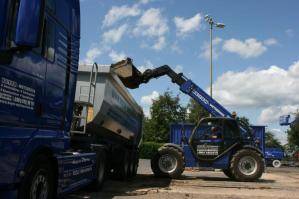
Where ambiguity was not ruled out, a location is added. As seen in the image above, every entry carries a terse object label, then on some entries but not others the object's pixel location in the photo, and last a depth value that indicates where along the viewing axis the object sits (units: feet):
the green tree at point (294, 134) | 125.64
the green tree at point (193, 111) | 119.37
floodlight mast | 88.11
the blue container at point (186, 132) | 59.86
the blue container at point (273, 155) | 95.22
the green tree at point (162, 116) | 114.13
